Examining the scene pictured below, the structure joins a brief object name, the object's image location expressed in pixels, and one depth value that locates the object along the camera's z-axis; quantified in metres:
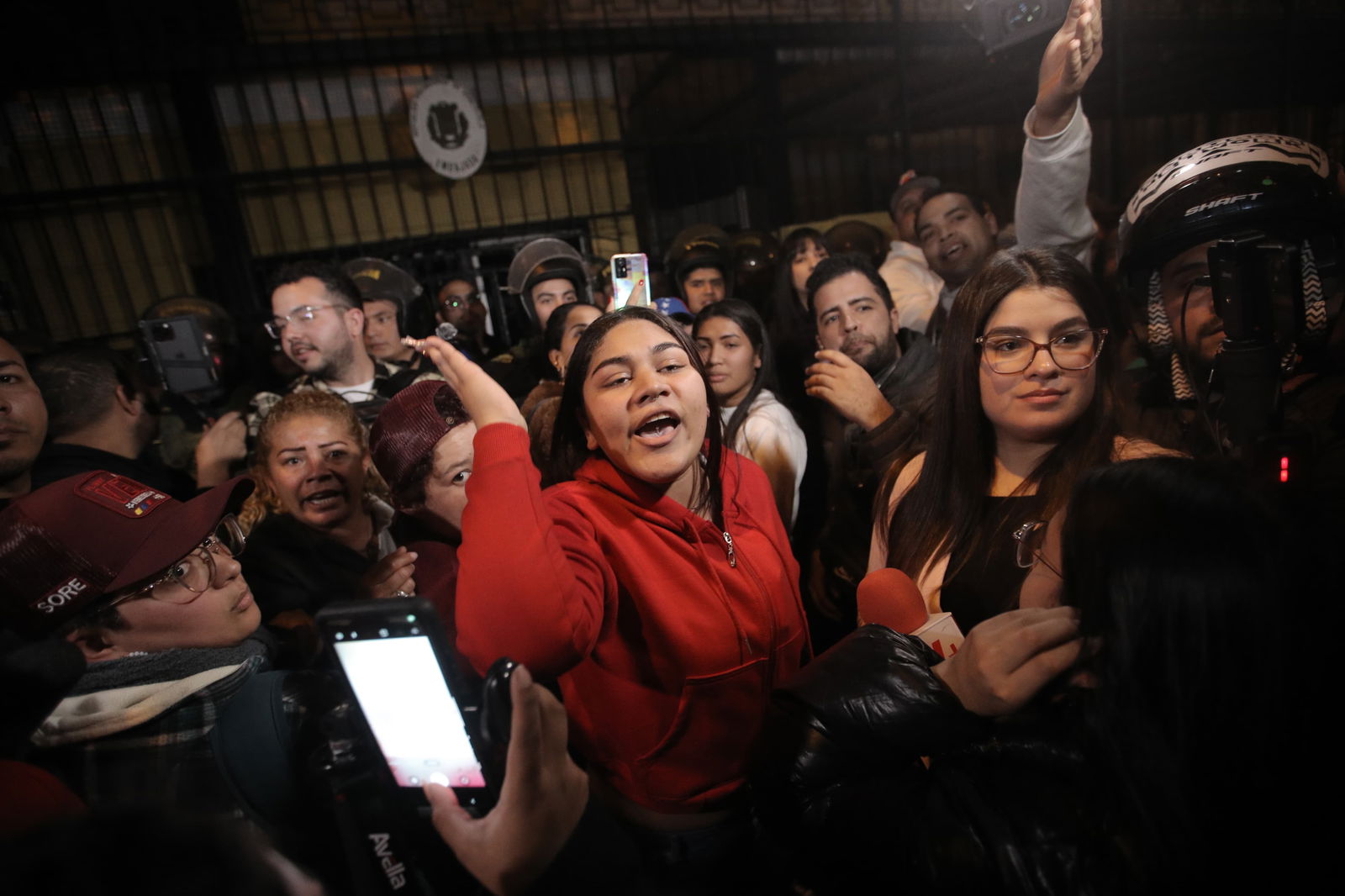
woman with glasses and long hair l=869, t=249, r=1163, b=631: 1.38
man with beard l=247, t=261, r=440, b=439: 2.70
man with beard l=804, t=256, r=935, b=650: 2.20
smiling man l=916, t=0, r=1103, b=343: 1.50
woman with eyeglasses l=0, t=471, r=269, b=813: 1.07
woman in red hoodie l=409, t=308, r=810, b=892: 1.28
